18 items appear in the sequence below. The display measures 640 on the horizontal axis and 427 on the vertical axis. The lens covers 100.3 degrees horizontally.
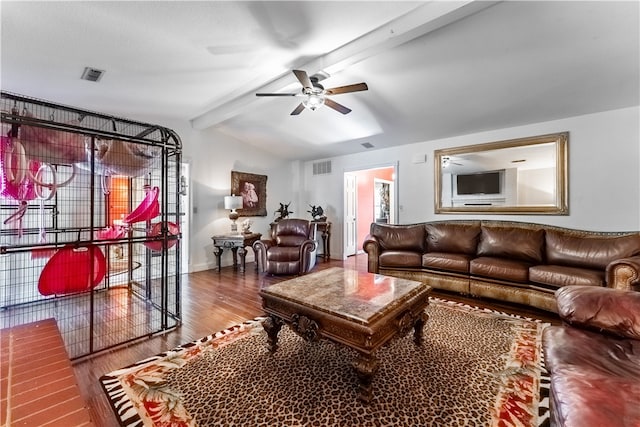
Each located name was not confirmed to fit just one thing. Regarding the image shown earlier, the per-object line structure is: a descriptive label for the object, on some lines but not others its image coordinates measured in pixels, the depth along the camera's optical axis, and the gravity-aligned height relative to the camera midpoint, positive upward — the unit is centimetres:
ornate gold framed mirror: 370 +55
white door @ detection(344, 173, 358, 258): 628 -3
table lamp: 513 +16
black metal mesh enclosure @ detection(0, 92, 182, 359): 196 -12
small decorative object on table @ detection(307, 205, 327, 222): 629 -2
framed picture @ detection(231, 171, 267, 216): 570 +49
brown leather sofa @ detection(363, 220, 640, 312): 284 -58
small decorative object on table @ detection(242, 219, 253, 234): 516 -27
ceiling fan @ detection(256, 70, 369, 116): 255 +127
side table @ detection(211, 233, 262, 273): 480 -54
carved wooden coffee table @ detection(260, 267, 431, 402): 158 -66
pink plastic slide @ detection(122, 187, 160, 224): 257 +3
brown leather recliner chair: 439 -70
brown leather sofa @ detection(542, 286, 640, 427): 94 -69
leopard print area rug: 147 -111
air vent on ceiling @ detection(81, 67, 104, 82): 276 +149
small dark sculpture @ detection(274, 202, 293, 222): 640 +3
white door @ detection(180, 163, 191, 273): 494 -2
